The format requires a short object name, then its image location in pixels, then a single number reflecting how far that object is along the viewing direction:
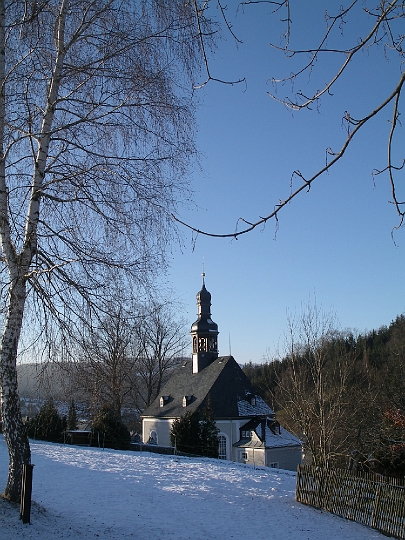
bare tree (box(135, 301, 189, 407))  40.06
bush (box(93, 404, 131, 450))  22.72
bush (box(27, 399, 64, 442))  24.56
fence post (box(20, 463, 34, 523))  6.95
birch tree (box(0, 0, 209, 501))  6.65
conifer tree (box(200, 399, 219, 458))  26.25
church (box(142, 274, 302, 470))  28.98
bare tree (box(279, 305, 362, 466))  15.04
